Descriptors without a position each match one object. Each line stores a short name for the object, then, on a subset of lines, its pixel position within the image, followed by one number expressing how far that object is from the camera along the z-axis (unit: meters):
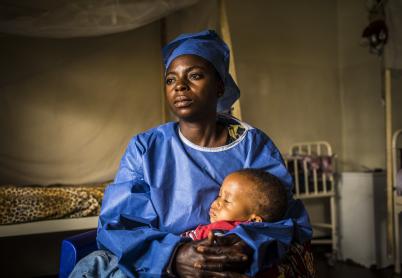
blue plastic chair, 1.30
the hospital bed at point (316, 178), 3.37
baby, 1.20
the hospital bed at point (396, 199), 2.75
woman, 1.02
